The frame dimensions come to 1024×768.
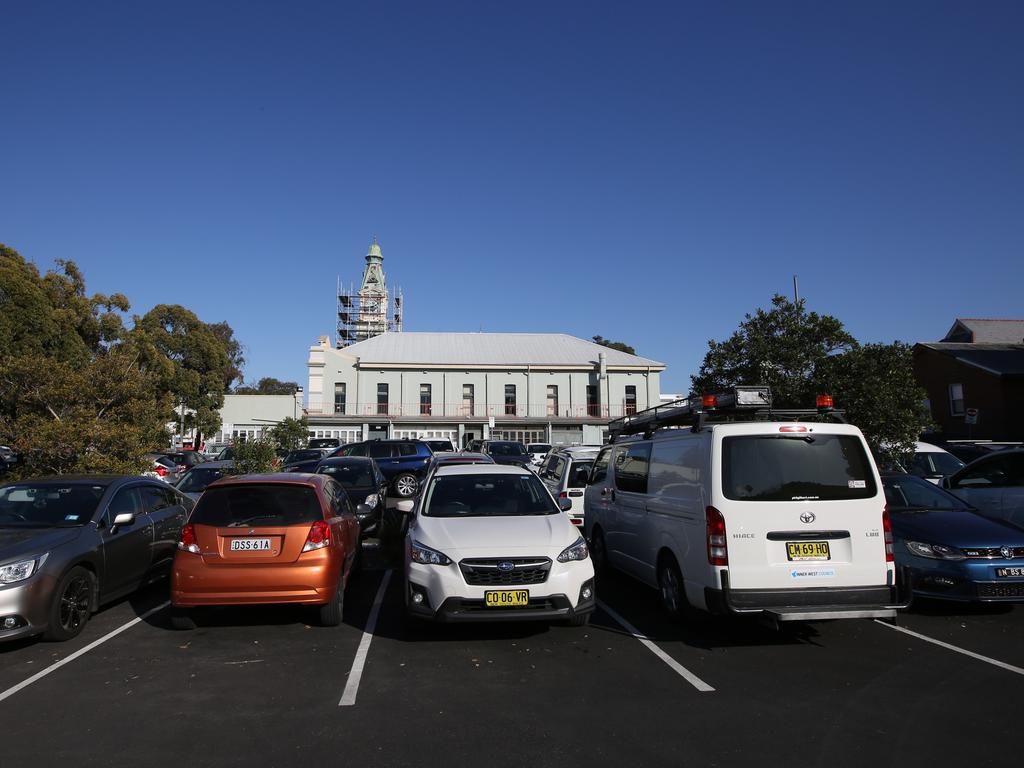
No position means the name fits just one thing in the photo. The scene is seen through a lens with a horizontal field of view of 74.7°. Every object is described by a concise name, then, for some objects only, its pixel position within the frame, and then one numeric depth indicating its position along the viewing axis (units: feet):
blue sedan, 22.80
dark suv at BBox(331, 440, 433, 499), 59.82
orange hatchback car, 21.50
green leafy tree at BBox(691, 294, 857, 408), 57.11
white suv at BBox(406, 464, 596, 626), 19.85
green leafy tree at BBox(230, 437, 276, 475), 59.52
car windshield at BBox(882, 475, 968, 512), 27.53
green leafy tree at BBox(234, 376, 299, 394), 316.60
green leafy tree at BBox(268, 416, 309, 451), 91.61
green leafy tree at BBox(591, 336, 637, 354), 286.17
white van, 19.44
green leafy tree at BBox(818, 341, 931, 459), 52.19
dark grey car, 20.01
